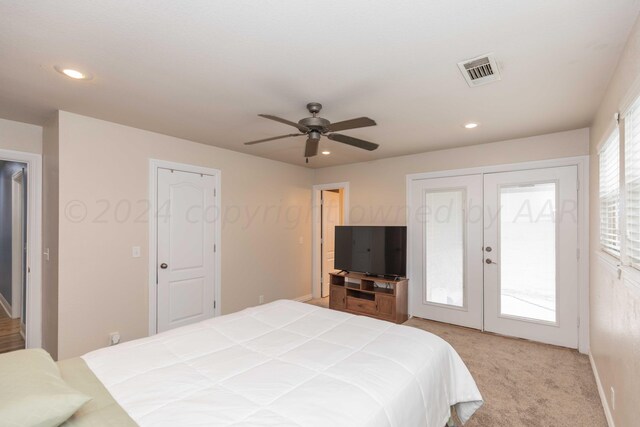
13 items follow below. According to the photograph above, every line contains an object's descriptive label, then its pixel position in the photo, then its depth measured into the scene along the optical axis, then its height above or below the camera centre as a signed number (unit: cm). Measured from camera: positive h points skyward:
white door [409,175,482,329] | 398 -49
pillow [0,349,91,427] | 96 -63
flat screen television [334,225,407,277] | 434 -52
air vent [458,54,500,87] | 190 +96
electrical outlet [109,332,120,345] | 310 -126
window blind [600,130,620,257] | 203 +15
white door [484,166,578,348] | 340 -48
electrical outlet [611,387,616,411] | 194 -121
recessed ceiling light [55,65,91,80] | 202 +98
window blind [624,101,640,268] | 153 +16
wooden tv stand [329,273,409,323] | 420 -119
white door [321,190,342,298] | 568 -28
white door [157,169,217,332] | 356 -41
